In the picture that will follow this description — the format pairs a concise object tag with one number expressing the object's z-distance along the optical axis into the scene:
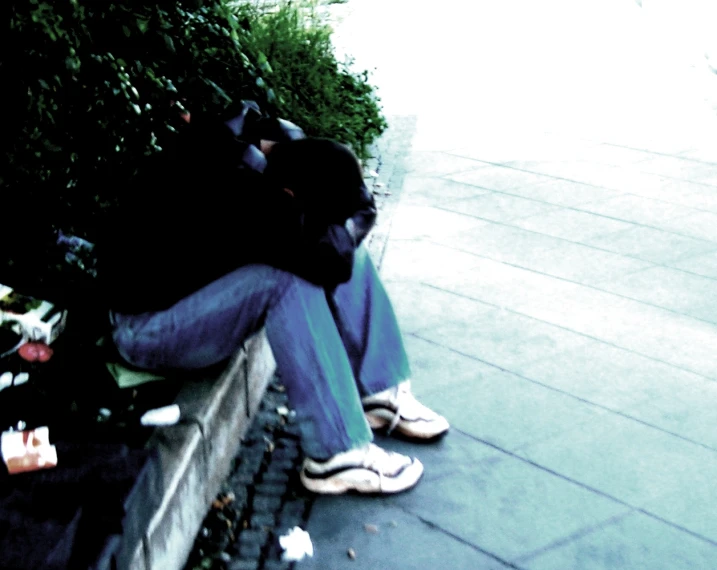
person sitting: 2.47
